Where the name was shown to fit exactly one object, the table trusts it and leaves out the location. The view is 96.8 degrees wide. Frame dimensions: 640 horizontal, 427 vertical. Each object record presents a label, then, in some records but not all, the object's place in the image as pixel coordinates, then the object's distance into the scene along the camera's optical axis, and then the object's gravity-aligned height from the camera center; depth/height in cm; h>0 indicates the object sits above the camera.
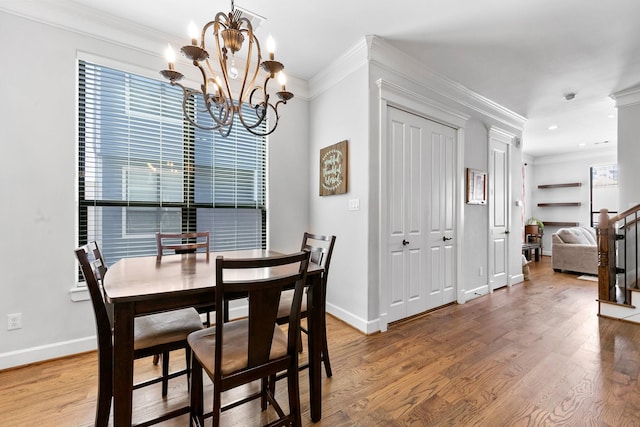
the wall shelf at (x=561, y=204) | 730 +22
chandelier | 147 +81
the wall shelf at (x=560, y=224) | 737 -29
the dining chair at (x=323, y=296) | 178 -59
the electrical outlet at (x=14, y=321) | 210 -81
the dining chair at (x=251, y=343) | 115 -61
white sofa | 519 -73
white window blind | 244 +41
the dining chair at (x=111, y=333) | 128 -61
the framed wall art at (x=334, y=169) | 295 +48
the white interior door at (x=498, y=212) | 410 +1
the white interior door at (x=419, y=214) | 291 -2
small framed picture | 371 +34
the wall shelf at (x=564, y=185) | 727 +73
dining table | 120 -40
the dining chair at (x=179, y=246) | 224 -27
